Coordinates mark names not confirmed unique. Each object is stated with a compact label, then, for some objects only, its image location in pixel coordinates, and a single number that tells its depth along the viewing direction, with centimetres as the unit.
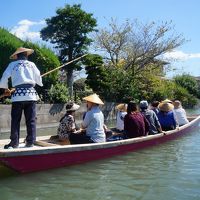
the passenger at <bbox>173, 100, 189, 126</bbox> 1171
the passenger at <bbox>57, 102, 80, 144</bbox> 701
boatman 573
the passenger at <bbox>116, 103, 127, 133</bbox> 888
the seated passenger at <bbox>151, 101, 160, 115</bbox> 998
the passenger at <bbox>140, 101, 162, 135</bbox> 871
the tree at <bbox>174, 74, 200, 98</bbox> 3284
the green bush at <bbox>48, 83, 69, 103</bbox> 1467
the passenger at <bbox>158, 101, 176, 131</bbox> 973
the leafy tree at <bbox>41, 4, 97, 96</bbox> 1803
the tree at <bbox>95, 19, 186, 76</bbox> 2356
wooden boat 550
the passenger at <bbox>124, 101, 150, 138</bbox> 782
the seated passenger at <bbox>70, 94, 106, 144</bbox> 682
